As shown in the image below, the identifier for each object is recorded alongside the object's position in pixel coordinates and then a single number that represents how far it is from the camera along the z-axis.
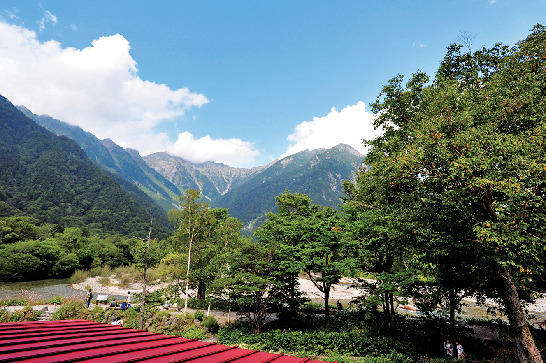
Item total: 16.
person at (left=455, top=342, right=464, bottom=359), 15.07
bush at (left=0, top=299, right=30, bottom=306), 26.73
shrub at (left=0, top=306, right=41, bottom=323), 21.55
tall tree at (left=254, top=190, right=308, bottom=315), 20.78
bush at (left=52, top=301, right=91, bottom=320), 23.77
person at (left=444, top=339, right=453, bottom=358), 15.42
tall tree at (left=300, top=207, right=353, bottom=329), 19.85
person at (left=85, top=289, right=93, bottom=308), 27.26
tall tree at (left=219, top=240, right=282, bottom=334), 20.25
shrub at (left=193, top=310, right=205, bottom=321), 24.92
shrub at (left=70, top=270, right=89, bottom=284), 57.63
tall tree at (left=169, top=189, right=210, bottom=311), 31.64
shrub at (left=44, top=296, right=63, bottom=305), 27.78
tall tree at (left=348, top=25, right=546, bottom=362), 8.94
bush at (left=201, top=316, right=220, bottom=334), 23.47
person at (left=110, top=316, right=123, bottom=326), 20.13
